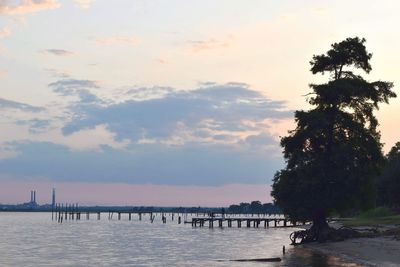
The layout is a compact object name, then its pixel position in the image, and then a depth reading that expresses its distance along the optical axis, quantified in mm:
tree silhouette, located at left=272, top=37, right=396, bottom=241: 63812
